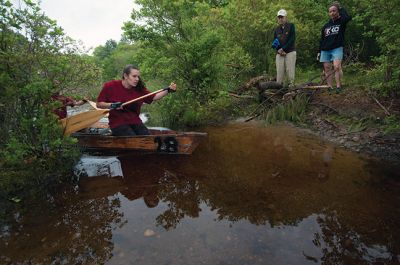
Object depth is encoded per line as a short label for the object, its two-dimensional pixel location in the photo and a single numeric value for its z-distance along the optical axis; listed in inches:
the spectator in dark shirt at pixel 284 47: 328.0
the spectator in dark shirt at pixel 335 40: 278.4
